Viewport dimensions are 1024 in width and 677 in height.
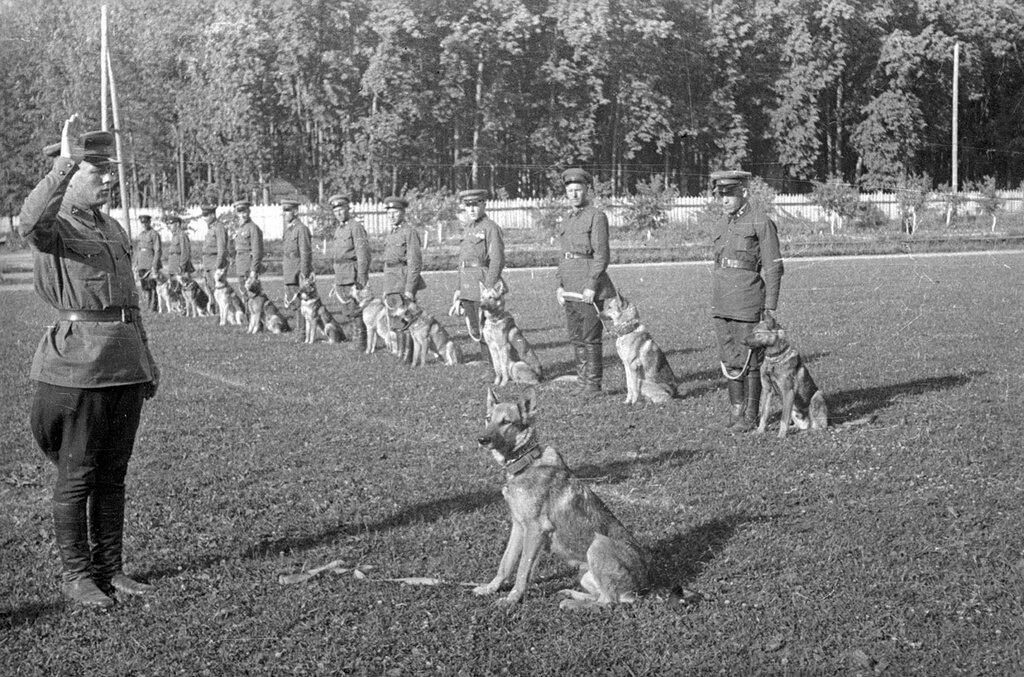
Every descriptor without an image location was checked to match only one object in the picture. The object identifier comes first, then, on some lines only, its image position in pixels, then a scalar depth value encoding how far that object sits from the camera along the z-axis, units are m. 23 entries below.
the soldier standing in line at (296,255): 17.89
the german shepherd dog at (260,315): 19.11
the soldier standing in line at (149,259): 24.28
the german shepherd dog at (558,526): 5.28
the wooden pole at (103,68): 31.85
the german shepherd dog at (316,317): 17.23
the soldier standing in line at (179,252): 22.84
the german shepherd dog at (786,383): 9.23
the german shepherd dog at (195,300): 22.38
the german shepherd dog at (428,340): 14.30
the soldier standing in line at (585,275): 11.30
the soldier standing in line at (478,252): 13.27
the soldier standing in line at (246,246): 19.53
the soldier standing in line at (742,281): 9.22
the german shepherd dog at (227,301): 20.48
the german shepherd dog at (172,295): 22.98
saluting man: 5.34
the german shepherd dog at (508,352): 12.53
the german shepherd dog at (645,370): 10.97
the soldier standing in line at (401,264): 14.59
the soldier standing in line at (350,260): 16.09
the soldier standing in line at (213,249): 20.84
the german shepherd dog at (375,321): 15.40
